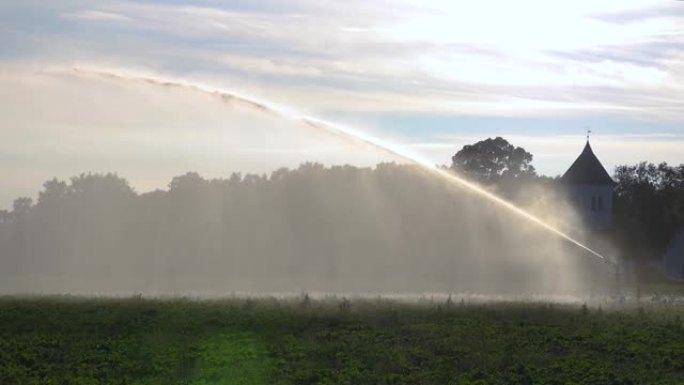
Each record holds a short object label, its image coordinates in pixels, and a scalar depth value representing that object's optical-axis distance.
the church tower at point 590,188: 146.62
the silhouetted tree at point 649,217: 120.75
